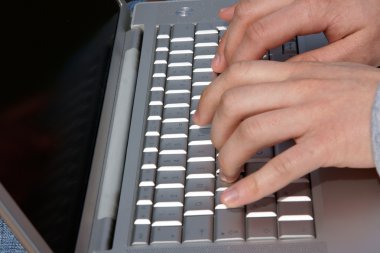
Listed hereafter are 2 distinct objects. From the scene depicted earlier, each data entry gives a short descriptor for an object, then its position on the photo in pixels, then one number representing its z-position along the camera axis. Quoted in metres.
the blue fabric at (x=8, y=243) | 0.71
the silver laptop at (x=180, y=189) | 0.58
